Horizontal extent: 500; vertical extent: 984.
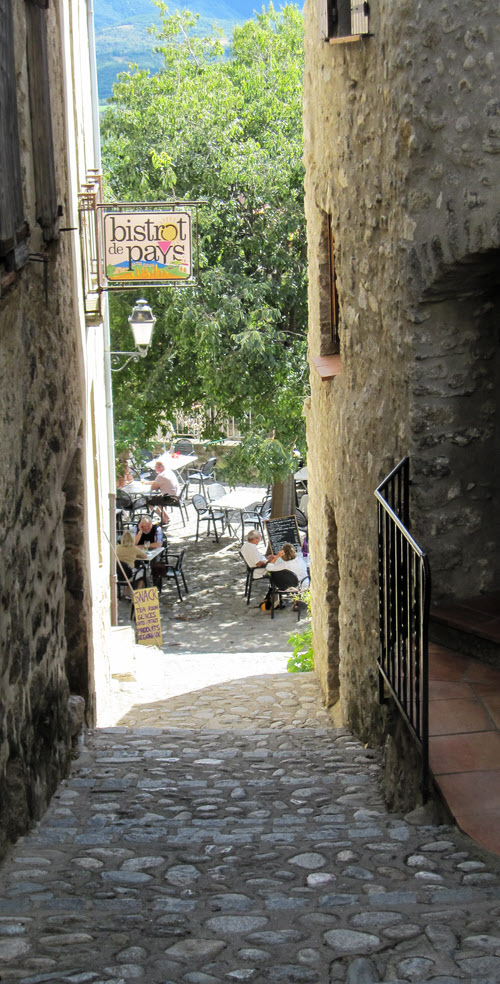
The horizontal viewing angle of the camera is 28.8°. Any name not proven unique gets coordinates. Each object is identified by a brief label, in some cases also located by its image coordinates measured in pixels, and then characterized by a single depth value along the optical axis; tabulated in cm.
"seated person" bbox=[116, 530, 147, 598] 1285
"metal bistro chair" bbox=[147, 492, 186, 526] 1589
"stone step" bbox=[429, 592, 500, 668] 469
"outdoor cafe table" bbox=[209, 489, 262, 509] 1563
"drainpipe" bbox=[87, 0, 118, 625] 1007
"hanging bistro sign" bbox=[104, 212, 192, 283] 779
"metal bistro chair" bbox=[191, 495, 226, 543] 1603
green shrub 964
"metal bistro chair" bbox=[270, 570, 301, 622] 1261
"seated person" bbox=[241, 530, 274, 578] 1330
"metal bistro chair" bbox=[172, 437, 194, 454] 2036
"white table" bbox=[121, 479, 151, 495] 1678
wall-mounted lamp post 1034
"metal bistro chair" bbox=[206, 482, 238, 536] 1670
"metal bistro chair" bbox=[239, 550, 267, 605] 1349
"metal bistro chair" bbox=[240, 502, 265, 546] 1595
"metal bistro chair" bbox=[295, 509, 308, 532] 1557
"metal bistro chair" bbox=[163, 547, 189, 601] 1373
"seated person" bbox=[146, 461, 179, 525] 1639
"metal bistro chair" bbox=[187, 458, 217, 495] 1831
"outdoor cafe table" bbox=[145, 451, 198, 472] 1722
